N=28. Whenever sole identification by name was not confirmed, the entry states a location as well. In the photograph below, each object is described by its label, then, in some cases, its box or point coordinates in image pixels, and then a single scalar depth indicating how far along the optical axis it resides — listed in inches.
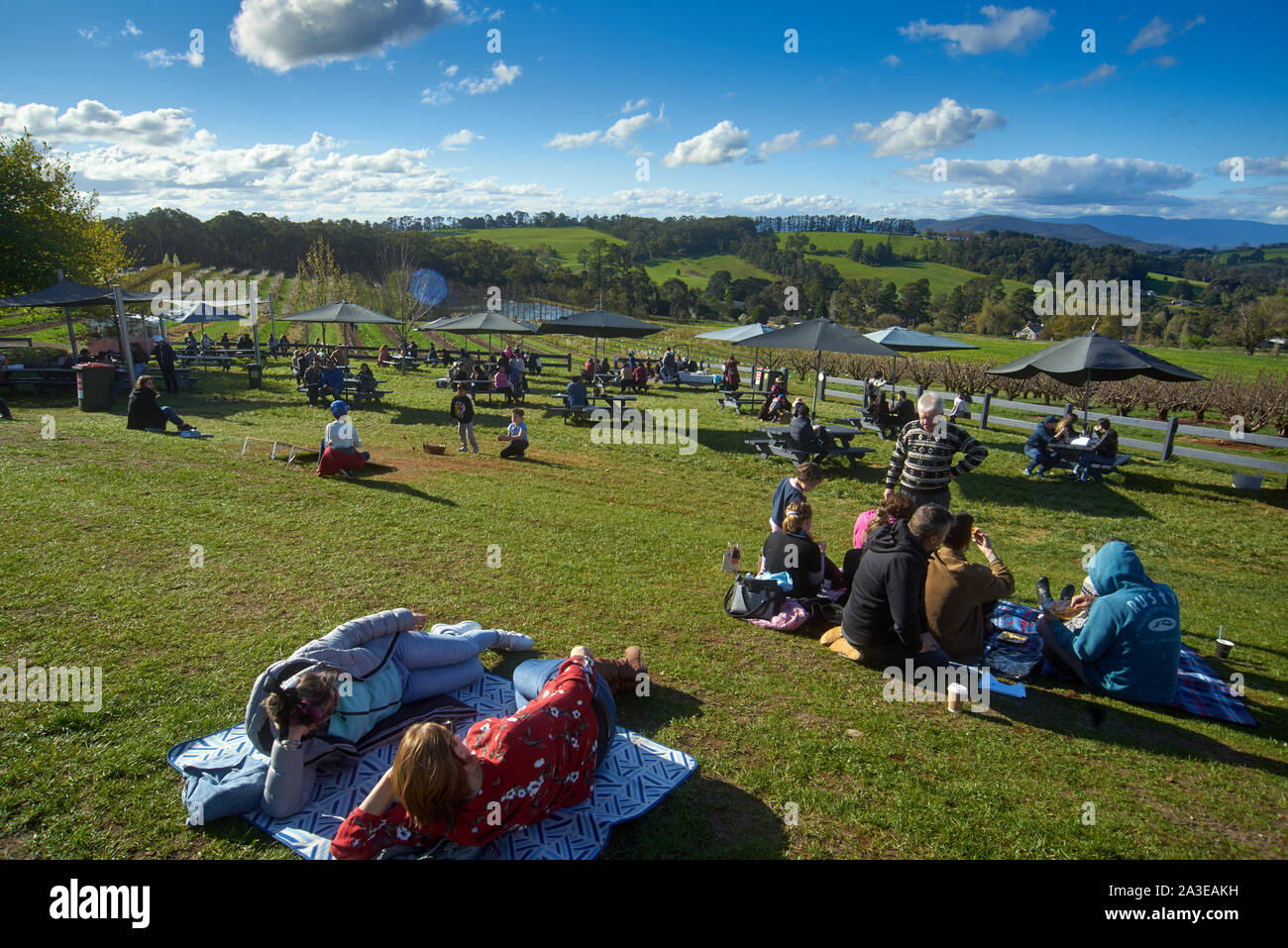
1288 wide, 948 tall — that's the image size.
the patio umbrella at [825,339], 545.3
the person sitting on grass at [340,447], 393.7
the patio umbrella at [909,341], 690.8
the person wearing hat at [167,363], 683.4
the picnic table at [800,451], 513.7
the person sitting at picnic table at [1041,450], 515.2
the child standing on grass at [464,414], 502.9
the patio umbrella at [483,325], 773.3
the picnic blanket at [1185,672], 191.9
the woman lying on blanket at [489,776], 102.3
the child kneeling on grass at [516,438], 493.4
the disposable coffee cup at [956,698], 182.2
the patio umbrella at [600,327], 718.5
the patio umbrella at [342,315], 709.3
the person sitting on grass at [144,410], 487.2
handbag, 233.3
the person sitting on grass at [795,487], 243.3
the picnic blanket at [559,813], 122.3
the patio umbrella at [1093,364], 448.8
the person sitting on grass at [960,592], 189.3
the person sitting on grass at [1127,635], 185.6
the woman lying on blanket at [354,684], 123.9
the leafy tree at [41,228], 891.4
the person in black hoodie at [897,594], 179.9
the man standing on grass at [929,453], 248.7
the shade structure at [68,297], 659.4
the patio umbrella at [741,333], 727.1
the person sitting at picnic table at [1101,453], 502.3
